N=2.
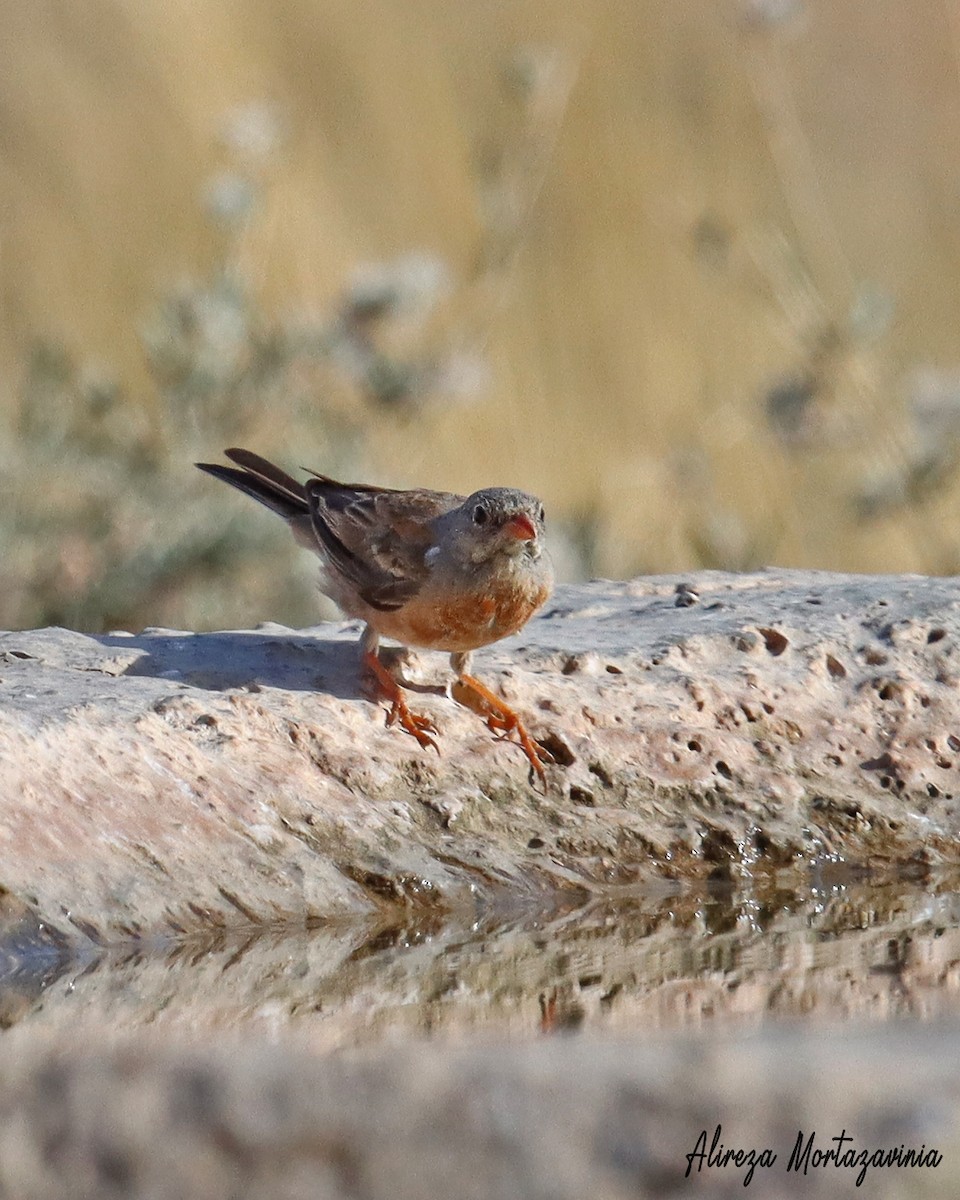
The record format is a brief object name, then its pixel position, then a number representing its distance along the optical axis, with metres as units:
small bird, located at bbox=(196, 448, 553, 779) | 8.96
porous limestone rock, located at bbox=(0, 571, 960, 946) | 7.43
